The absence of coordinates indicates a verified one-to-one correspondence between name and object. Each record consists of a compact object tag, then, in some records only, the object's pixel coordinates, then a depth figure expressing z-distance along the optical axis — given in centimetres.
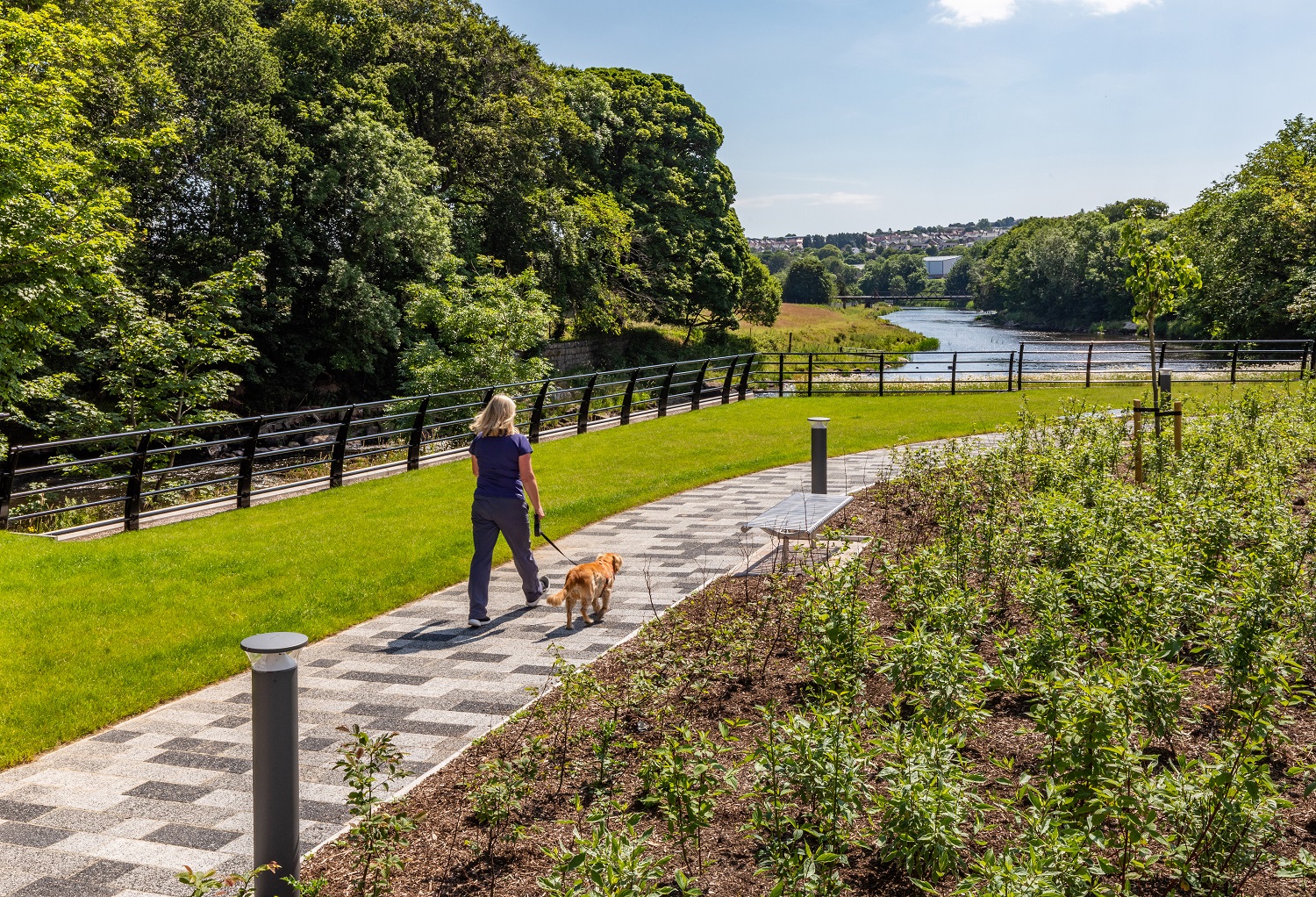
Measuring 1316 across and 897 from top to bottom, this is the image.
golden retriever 721
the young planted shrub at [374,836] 343
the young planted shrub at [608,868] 290
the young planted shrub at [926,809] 309
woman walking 741
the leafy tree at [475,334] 2495
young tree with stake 1114
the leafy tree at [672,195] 4106
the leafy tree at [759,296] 5088
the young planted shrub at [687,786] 346
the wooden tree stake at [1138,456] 958
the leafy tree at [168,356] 2036
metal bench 779
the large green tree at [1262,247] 4091
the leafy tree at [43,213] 1681
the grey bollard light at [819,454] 1049
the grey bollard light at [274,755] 346
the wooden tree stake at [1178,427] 1031
